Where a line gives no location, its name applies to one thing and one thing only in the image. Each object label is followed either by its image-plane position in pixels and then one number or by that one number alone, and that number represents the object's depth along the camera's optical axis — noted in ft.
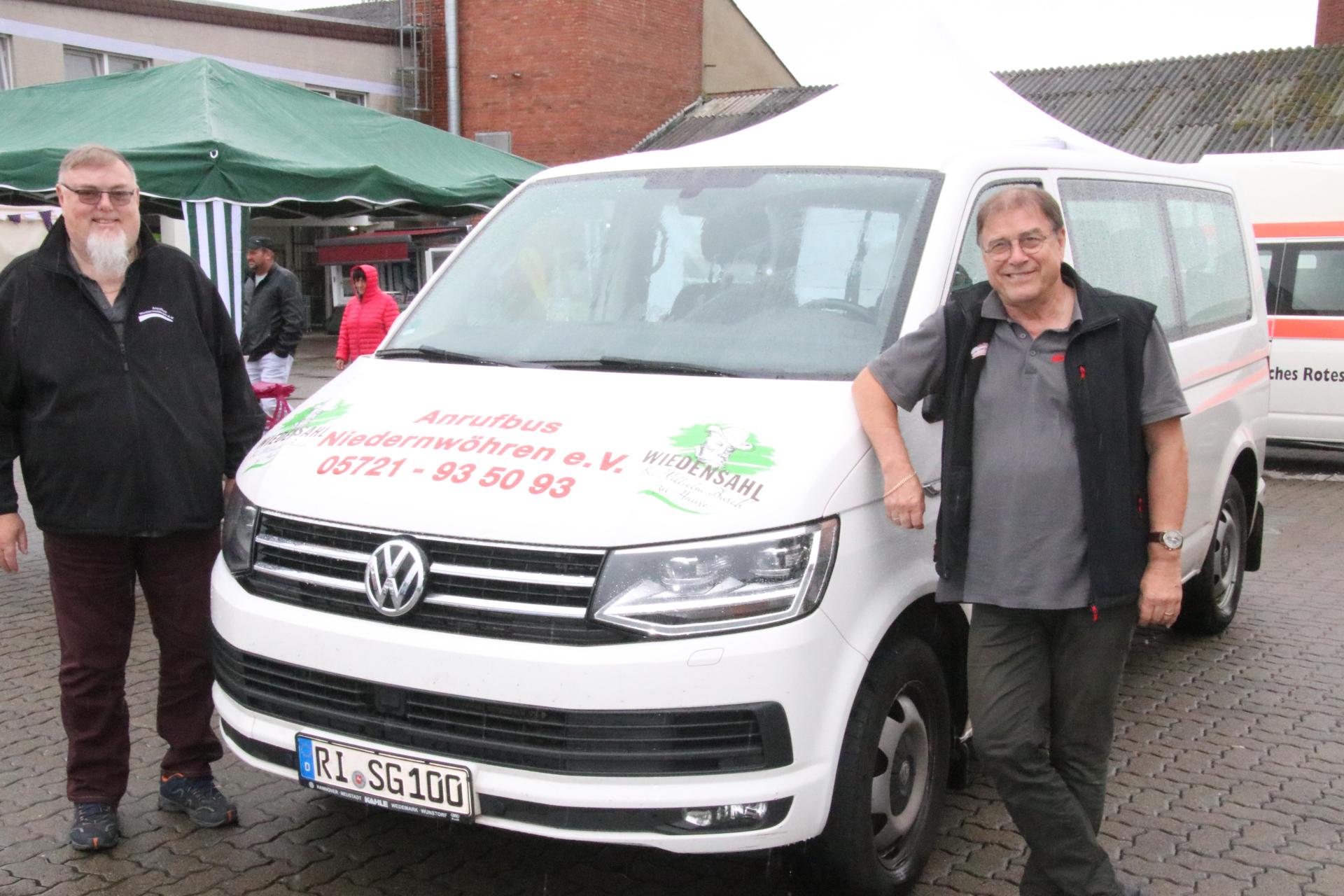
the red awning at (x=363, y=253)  88.12
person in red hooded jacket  36.14
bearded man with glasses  12.11
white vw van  9.43
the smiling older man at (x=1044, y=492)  9.78
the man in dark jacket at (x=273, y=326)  33.19
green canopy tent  26.58
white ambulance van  37.70
